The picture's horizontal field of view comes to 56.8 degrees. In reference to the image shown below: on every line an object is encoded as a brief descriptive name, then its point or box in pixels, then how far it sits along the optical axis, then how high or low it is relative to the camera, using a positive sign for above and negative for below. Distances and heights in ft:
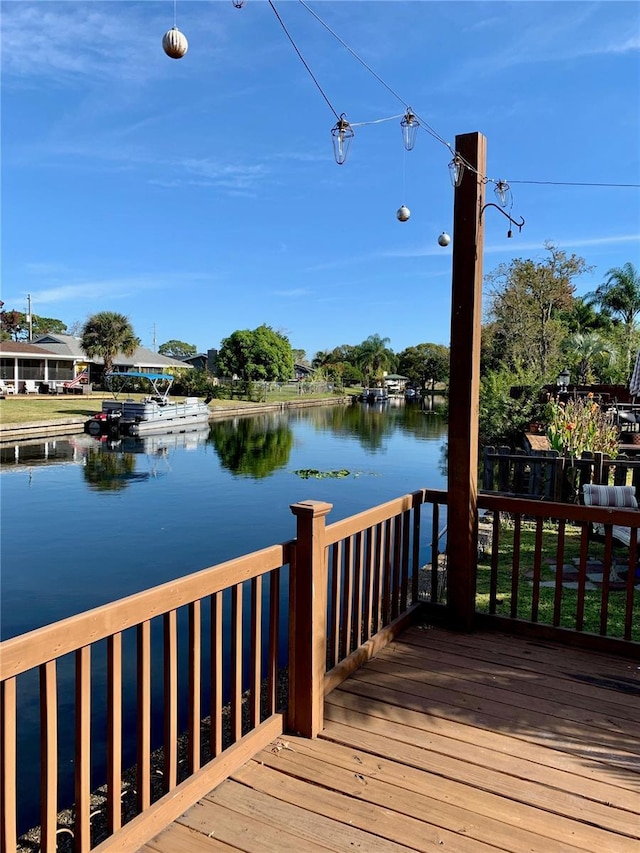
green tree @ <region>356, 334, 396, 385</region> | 233.35 +13.86
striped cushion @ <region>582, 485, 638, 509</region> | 18.13 -3.16
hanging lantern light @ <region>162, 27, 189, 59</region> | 7.72 +4.53
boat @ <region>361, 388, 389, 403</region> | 180.04 -1.50
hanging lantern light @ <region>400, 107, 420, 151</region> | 11.19 +5.03
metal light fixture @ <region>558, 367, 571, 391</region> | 43.34 +0.93
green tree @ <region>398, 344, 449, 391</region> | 243.60 +11.98
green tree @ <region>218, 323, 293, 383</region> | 158.10 +9.14
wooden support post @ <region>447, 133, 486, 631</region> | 10.88 +0.16
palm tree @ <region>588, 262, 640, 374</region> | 108.99 +18.48
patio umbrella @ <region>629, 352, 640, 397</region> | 19.49 +0.34
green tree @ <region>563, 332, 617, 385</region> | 67.82 +4.64
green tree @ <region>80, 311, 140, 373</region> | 116.06 +10.71
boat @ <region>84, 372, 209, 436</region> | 74.54 -3.79
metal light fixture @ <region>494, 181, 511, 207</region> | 11.79 +4.03
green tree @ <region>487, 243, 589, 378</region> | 75.10 +11.29
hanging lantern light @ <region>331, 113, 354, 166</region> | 10.71 +4.63
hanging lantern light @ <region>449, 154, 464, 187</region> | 10.63 +4.02
